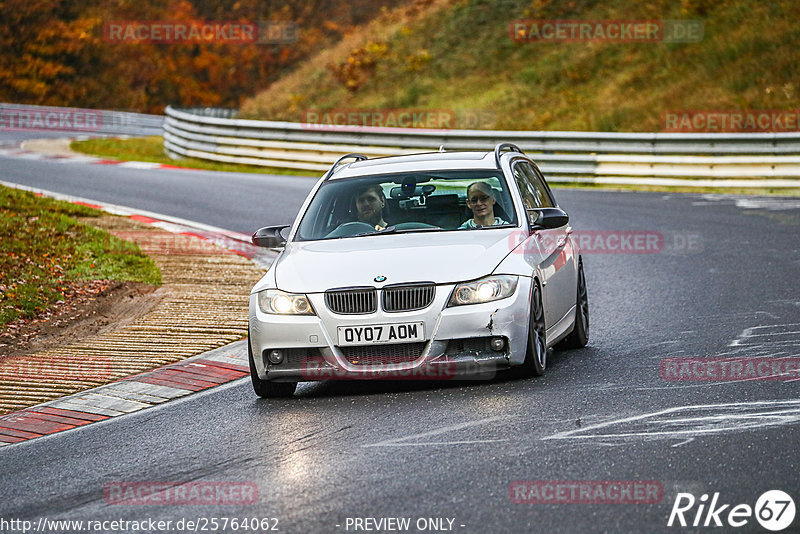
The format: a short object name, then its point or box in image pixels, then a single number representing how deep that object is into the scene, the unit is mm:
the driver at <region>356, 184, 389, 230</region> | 18891
